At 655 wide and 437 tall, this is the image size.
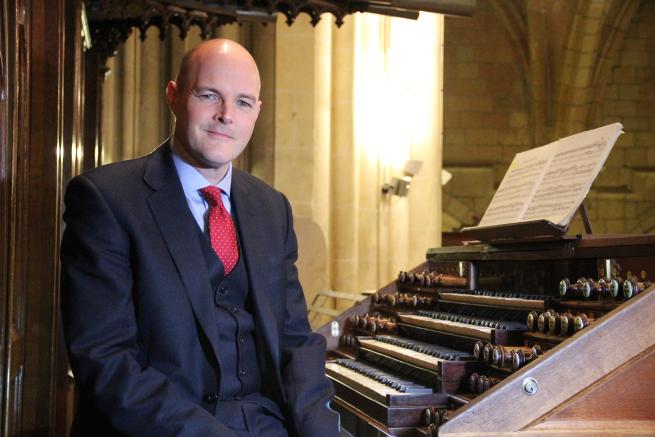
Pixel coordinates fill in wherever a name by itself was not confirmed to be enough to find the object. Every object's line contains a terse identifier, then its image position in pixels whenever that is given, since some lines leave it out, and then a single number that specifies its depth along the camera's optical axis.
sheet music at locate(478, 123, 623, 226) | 3.76
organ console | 2.89
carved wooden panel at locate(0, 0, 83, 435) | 3.13
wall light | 9.23
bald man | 2.13
